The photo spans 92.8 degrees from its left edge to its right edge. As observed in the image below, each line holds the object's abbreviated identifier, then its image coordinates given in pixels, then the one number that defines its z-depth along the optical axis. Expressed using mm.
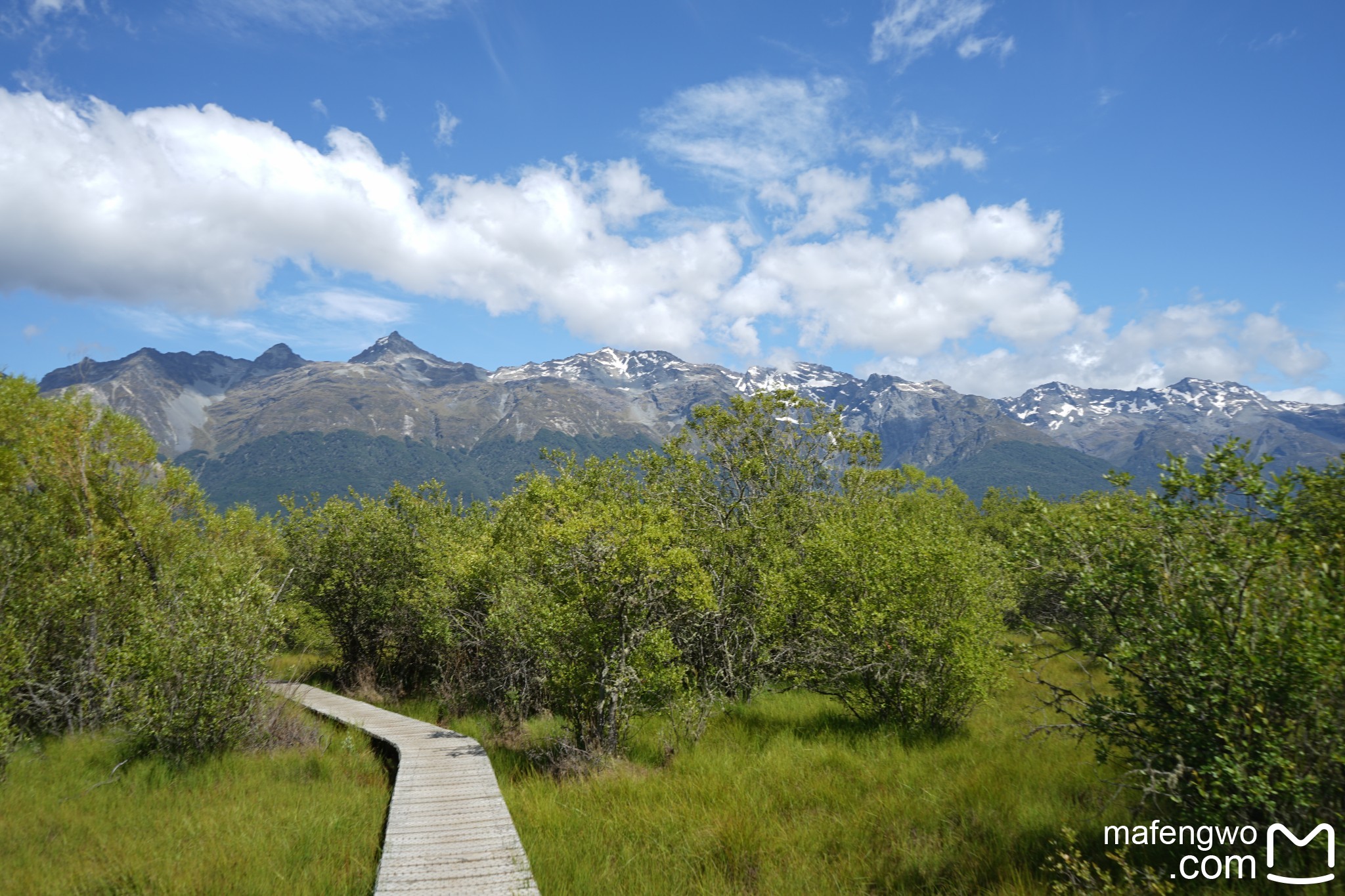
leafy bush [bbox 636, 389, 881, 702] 18641
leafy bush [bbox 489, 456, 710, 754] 13805
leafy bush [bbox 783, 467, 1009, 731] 14562
